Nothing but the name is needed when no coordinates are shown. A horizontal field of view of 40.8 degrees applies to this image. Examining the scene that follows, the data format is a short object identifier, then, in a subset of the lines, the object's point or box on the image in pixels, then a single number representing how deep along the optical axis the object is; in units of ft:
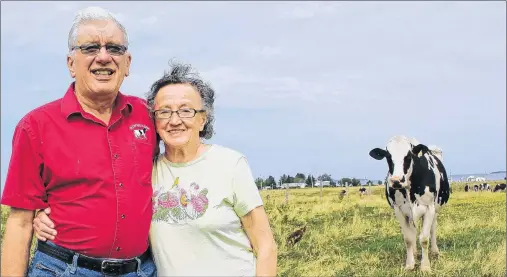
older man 10.78
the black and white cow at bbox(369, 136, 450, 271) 34.53
